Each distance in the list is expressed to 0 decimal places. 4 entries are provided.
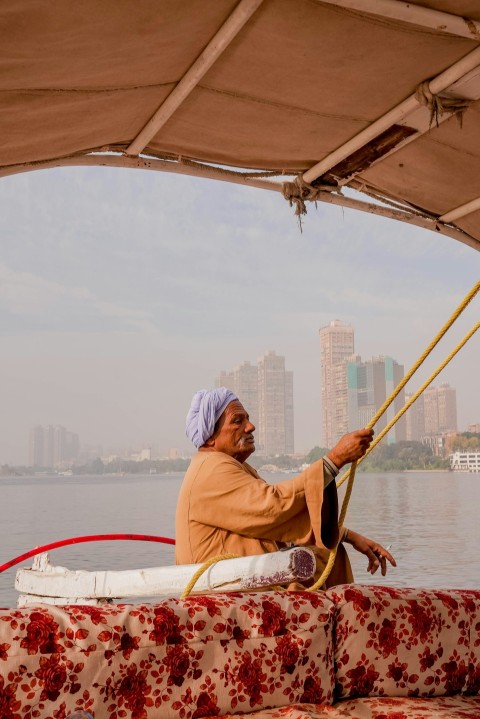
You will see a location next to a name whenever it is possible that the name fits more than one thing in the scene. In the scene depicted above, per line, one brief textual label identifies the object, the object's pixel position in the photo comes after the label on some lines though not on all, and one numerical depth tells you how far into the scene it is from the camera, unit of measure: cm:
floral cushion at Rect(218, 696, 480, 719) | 201
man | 242
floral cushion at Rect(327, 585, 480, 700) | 220
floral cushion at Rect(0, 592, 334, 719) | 180
